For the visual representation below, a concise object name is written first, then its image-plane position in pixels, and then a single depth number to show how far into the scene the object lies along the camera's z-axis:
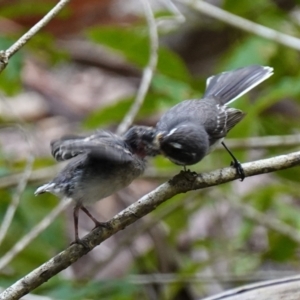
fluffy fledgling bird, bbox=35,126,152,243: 4.37
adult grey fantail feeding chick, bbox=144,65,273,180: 4.48
